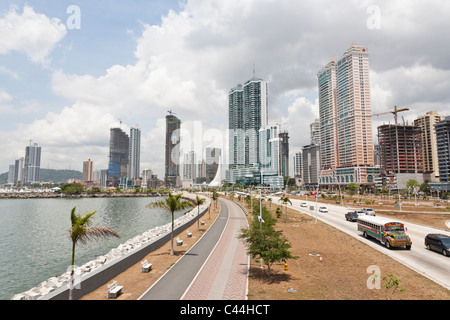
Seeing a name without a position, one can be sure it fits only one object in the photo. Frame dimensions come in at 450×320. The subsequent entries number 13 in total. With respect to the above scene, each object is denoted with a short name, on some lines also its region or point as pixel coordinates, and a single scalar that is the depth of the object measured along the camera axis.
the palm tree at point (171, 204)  26.62
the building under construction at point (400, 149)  183.75
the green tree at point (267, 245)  18.08
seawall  14.50
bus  26.60
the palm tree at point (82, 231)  13.66
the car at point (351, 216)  46.86
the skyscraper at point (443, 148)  176.38
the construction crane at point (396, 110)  188.57
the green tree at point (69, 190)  196.50
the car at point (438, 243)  24.00
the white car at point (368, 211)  50.59
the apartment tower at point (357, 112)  188.00
